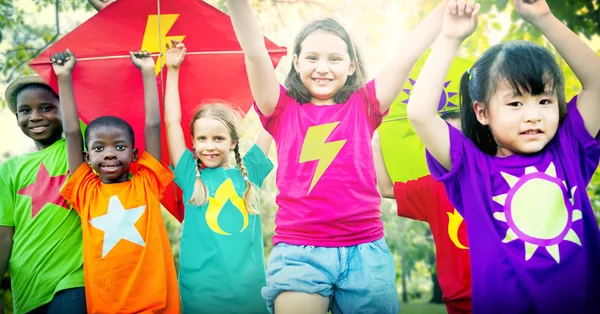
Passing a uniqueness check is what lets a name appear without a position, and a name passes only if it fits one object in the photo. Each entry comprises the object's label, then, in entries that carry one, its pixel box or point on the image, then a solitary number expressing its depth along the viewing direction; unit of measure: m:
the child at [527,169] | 2.48
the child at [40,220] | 3.21
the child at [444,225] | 3.15
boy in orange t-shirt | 3.10
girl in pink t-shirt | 2.69
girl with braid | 3.13
